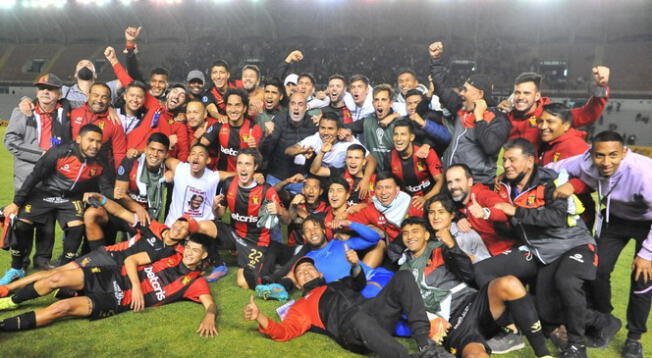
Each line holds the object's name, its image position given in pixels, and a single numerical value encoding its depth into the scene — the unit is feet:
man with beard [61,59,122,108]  22.98
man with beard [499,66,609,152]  17.04
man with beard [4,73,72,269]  19.10
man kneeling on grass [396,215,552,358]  12.42
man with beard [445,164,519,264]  15.46
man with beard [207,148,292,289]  18.58
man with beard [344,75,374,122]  22.72
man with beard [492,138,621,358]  13.14
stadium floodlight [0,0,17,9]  136.56
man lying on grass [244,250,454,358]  12.32
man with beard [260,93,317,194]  21.63
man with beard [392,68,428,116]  24.40
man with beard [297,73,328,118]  24.91
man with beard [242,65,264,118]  24.19
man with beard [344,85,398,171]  20.38
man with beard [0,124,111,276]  17.62
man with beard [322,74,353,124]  22.67
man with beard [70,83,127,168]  19.51
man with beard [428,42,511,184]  16.83
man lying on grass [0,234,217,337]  13.87
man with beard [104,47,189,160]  20.97
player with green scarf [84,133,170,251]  18.21
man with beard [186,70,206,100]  25.30
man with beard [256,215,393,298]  16.51
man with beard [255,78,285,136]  22.88
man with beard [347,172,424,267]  17.75
